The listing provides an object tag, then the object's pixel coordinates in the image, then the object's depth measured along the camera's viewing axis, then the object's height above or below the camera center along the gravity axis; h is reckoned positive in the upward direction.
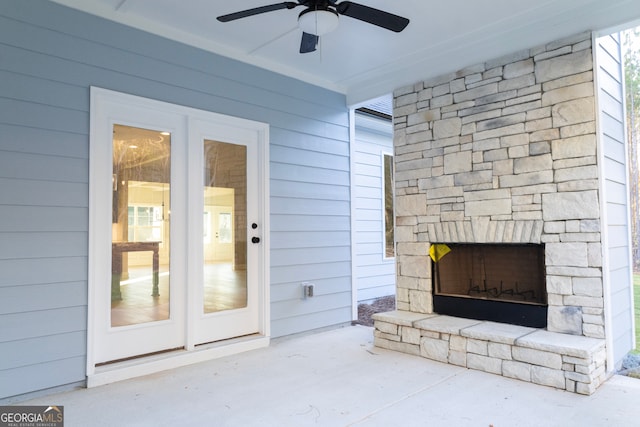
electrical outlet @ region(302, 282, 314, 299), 4.30 -0.61
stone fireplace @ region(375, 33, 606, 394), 3.05 +0.09
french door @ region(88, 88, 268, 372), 3.14 +0.02
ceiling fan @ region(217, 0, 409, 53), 2.46 +1.26
